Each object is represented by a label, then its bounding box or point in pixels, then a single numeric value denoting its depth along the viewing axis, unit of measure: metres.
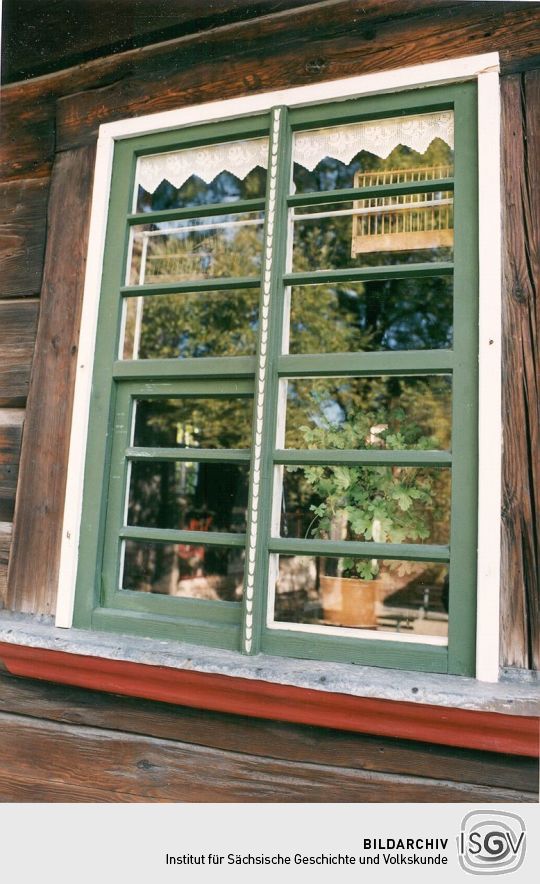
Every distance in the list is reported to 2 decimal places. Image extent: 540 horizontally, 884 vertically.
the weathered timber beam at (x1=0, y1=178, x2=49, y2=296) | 2.23
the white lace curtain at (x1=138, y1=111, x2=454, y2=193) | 1.85
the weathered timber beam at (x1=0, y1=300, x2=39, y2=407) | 2.18
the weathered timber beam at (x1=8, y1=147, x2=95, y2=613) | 2.04
